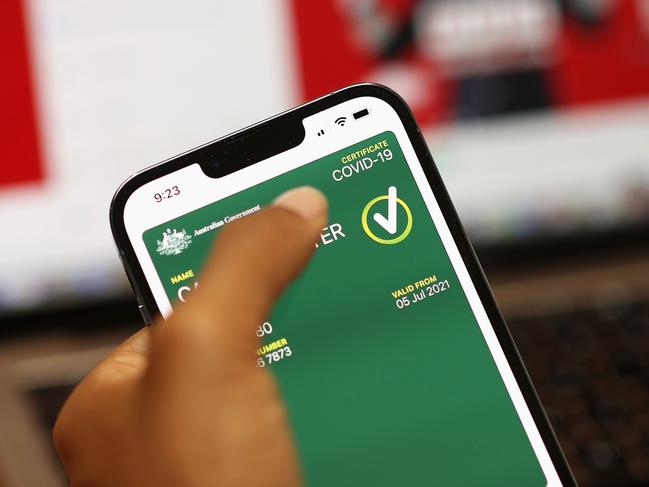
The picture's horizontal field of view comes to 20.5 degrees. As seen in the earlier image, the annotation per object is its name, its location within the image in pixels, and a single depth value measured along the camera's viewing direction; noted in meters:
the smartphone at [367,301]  0.40
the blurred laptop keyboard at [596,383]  0.45
